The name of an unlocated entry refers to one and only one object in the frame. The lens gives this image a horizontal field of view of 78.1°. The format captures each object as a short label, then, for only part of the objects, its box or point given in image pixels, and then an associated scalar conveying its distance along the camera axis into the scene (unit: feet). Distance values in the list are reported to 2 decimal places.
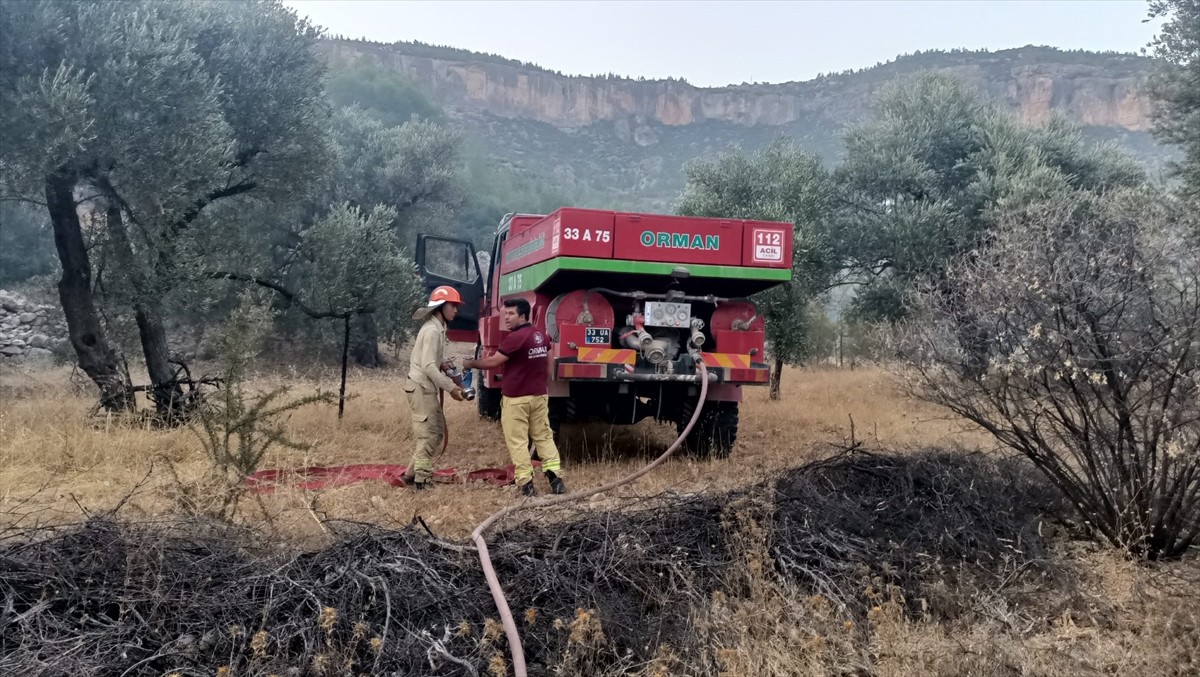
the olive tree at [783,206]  40.91
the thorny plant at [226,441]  14.16
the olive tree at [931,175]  44.06
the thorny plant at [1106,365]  12.85
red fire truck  21.45
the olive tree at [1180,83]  38.81
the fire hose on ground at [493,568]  8.86
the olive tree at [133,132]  24.27
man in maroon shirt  19.06
